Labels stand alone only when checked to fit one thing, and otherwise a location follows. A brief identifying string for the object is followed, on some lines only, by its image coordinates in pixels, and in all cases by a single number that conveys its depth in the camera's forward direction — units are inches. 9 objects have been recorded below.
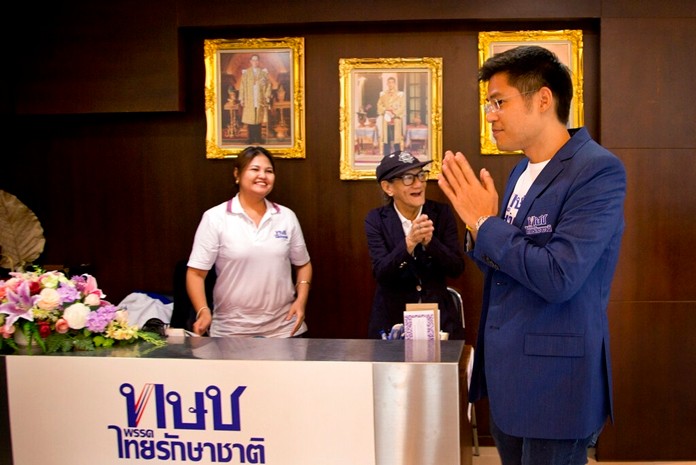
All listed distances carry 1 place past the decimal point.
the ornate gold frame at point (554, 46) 171.9
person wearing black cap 135.7
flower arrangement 94.4
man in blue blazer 76.0
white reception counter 82.7
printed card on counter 101.3
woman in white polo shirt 147.6
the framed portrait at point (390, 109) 174.2
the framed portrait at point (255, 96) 175.8
